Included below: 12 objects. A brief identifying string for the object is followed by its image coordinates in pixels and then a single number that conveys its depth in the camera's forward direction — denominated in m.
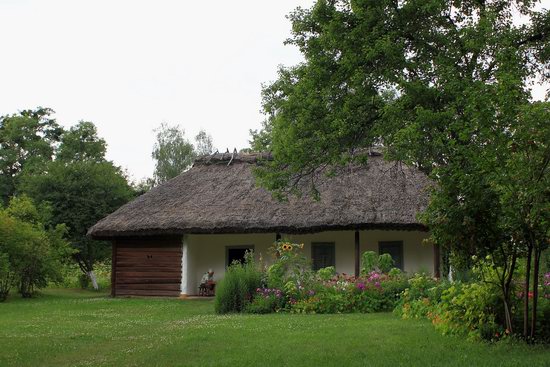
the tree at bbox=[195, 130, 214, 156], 44.21
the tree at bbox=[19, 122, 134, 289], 25.77
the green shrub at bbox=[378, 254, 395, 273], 15.28
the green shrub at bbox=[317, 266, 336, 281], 14.42
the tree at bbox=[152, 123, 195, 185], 42.09
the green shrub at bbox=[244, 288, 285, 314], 12.91
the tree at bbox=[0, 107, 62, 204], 36.34
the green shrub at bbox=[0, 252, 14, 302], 18.05
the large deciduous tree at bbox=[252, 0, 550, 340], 10.62
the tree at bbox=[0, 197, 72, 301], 18.98
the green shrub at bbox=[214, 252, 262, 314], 13.30
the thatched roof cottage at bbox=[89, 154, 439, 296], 18.92
